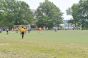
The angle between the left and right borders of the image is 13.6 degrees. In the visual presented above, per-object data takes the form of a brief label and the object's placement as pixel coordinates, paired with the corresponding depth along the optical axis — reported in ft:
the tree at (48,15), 502.79
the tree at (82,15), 501.15
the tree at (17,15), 482.69
